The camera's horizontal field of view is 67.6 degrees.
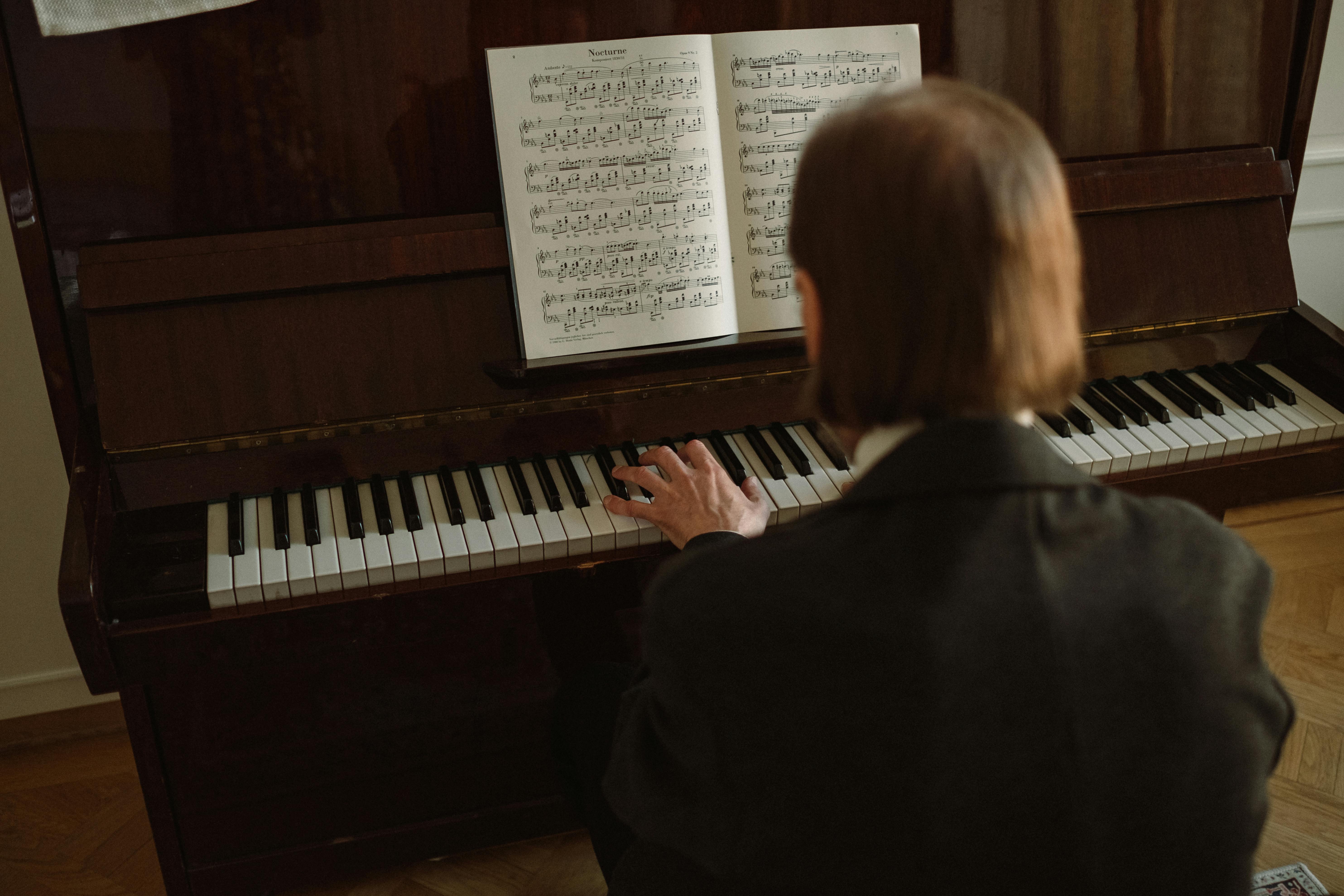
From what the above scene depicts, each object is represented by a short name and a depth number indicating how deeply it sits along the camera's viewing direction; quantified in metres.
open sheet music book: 1.54
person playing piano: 0.70
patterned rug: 1.79
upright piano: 1.43
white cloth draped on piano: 1.35
